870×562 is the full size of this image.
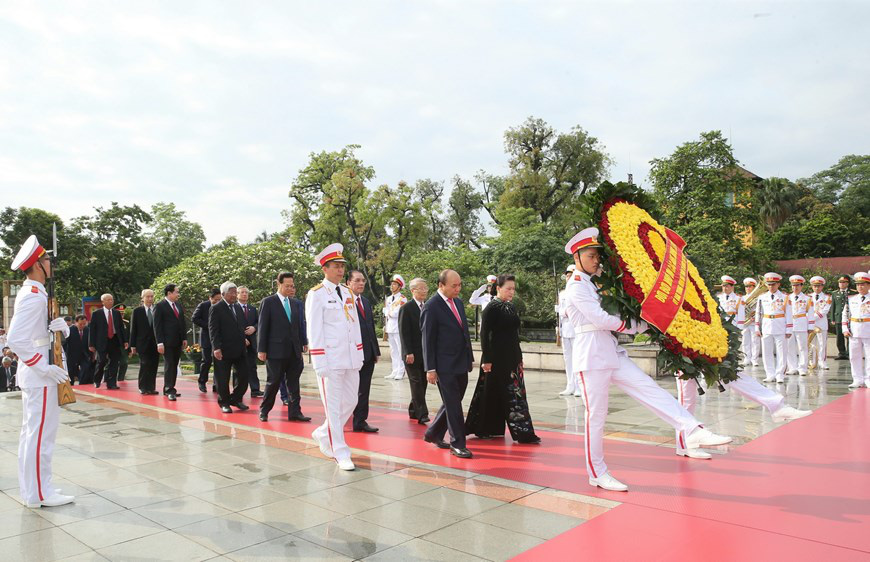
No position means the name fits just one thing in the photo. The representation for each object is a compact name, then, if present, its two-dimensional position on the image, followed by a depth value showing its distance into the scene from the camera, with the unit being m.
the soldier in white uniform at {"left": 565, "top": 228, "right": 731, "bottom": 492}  4.76
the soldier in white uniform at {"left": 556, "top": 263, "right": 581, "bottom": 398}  10.00
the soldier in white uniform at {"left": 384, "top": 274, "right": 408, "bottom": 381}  12.90
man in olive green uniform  14.00
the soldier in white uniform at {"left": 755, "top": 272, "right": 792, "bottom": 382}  11.09
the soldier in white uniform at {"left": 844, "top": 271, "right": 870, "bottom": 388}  10.16
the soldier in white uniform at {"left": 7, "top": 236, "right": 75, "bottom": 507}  4.64
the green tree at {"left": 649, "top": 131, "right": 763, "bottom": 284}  23.83
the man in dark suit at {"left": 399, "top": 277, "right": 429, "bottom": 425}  7.59
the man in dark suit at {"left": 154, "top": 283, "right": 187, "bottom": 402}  10.23
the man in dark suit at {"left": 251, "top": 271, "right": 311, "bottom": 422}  8.09
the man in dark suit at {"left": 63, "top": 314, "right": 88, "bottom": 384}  12.73
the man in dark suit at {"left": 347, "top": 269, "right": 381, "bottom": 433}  7.36
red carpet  3.69
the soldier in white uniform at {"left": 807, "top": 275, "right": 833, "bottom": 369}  12.41
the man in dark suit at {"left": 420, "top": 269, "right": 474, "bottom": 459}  5.98
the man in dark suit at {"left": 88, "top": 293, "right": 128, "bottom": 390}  11.59
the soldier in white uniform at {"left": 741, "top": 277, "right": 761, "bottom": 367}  12.81
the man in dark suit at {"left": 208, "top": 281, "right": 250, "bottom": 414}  8.93
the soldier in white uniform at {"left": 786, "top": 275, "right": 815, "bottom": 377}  11.45
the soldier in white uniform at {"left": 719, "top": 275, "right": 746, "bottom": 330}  12.05
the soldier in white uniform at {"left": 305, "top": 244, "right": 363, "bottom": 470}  5.68
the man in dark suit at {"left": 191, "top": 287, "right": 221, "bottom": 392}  9.94
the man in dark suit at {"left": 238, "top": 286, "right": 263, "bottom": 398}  9.98
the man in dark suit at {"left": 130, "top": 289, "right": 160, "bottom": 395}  10.73
